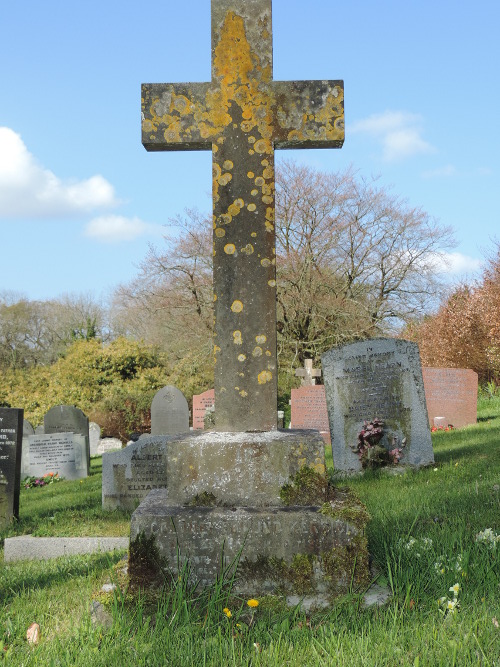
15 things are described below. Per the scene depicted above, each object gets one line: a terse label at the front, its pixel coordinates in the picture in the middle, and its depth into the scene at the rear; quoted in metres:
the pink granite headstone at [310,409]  16.08
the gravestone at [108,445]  20.88
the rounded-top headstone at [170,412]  16.75
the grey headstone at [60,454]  15.01
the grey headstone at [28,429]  18.68
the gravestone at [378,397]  8.80
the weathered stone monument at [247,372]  3.40
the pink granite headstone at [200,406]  19.45
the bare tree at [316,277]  26.53
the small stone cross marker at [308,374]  21.67
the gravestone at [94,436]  20.56
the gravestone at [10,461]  8.66
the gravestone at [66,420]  16.98
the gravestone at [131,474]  8.68
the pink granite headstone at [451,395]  15.64
